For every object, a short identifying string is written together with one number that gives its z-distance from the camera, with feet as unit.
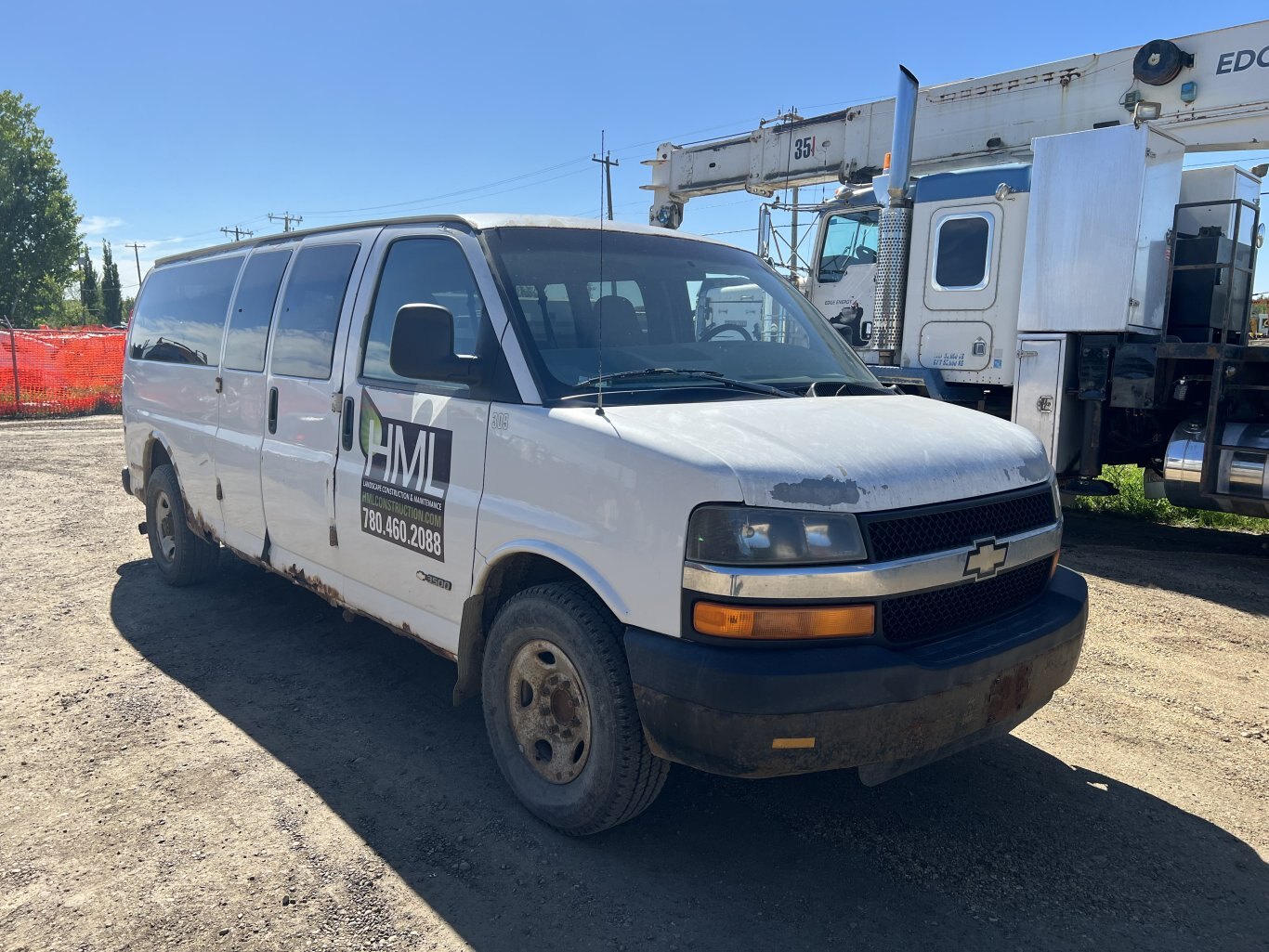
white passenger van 8.78
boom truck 24.73
